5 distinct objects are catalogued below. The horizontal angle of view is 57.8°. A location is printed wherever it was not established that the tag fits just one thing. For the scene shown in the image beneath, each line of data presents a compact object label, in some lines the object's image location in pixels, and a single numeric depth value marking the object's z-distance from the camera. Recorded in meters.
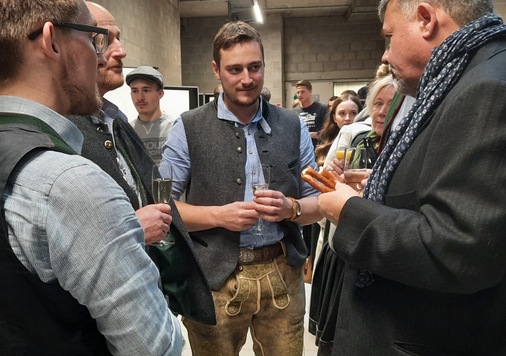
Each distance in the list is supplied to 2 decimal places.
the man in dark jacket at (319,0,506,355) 0.99
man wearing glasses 0.77
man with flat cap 4.57
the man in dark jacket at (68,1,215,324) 1.47
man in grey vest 1.92
